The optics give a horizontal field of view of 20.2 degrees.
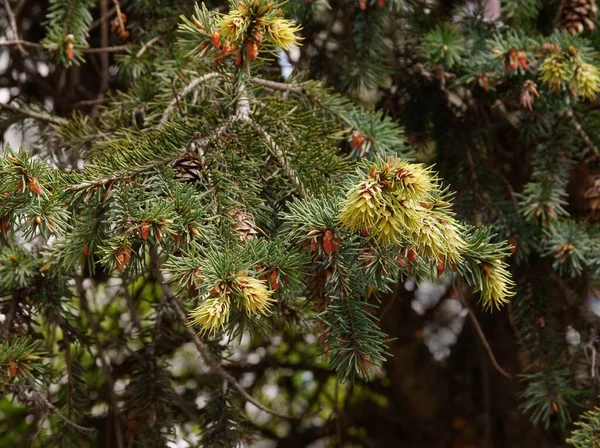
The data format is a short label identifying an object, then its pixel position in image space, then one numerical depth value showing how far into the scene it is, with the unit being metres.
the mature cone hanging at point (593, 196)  1.58
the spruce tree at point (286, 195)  1.23
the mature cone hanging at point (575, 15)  1.60
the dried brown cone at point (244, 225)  1.26
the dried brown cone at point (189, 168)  1.30
